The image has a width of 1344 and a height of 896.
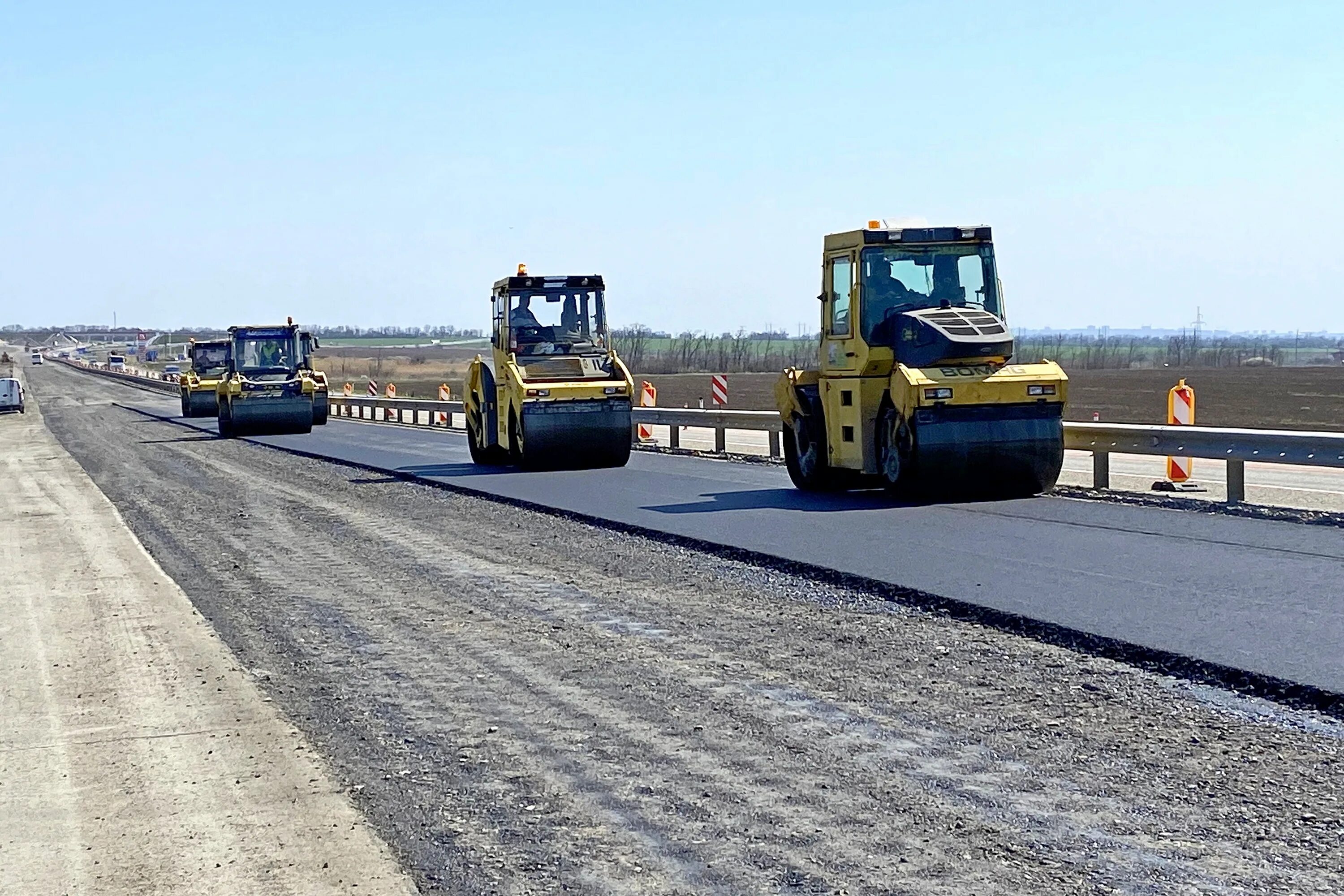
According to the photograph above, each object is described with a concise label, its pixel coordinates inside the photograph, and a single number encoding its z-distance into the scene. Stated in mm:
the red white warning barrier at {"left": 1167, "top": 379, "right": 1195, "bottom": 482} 17891
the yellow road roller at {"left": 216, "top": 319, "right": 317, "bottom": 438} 34156
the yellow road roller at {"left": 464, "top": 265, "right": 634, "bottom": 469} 21188
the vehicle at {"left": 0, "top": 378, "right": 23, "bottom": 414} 55906
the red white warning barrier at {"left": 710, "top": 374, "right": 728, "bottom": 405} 29594
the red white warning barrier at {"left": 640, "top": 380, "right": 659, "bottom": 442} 30922
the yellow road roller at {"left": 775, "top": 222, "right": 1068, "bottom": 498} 14727
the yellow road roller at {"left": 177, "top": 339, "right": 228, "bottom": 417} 47312
